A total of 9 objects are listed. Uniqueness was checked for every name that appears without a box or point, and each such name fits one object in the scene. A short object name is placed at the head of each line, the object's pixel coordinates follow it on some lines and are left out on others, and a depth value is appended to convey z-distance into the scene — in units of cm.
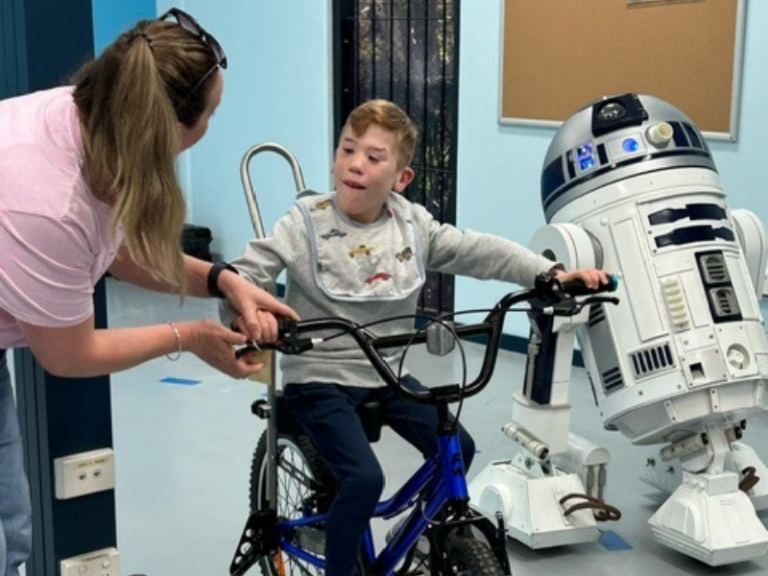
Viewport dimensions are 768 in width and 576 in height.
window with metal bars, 587
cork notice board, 461
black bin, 735
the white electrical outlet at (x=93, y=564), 252
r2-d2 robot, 311
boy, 243
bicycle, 210
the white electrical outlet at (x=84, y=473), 245
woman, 168
